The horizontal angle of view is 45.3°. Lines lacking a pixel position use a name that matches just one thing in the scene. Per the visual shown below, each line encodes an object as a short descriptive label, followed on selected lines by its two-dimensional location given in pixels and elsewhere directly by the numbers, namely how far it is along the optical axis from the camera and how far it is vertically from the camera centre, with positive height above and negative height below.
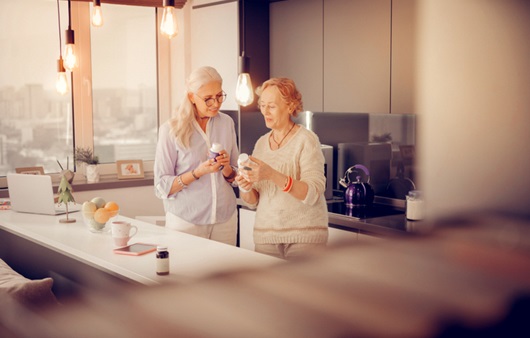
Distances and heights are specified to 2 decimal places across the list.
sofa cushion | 1.65 -0.56
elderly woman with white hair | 2.38 -0.20
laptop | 2.99 -0.37
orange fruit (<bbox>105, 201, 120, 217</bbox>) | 2.57 -0.37
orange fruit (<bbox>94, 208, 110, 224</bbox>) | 2.54 -0.39
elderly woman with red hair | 2.08 -0.22
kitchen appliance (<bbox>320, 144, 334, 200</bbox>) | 3.73 -0.31
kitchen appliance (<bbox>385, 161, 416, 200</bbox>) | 3.47 -0.38
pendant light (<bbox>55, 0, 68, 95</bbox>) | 3.24 +0.19
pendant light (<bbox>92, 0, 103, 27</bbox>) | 2.69 +0.44
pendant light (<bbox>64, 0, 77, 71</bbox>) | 2.94 +0.31
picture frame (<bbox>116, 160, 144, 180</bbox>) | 4.22 -0.35
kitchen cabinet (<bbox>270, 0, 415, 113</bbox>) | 3.25 +0.37
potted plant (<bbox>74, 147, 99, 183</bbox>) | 4.07 -0.29
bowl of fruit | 2.55 -0.39
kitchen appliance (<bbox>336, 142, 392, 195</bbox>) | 3.59 -0.24
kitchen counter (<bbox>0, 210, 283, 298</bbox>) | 2.12 -0.48
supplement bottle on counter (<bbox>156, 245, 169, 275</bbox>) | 1.65 -0.40
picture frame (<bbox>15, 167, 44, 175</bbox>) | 3.86 -0.33
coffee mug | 2.28 -0.42
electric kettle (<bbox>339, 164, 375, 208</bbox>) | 3.38 -0.41
